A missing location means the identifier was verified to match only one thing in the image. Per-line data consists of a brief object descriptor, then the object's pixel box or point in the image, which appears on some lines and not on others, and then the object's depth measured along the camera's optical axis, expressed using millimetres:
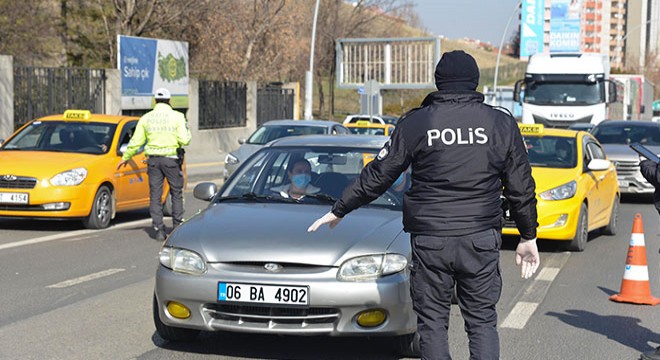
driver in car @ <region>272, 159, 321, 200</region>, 7559
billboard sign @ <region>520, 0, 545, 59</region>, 79125
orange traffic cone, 8875
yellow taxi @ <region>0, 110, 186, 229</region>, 13055
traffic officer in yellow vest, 12219
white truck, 30266
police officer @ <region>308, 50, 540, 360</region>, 4789
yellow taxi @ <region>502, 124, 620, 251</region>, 12133
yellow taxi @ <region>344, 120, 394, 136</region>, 25562
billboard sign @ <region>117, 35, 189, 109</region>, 29609
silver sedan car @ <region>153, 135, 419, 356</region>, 6051
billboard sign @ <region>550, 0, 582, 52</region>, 77812
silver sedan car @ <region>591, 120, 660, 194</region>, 19875
